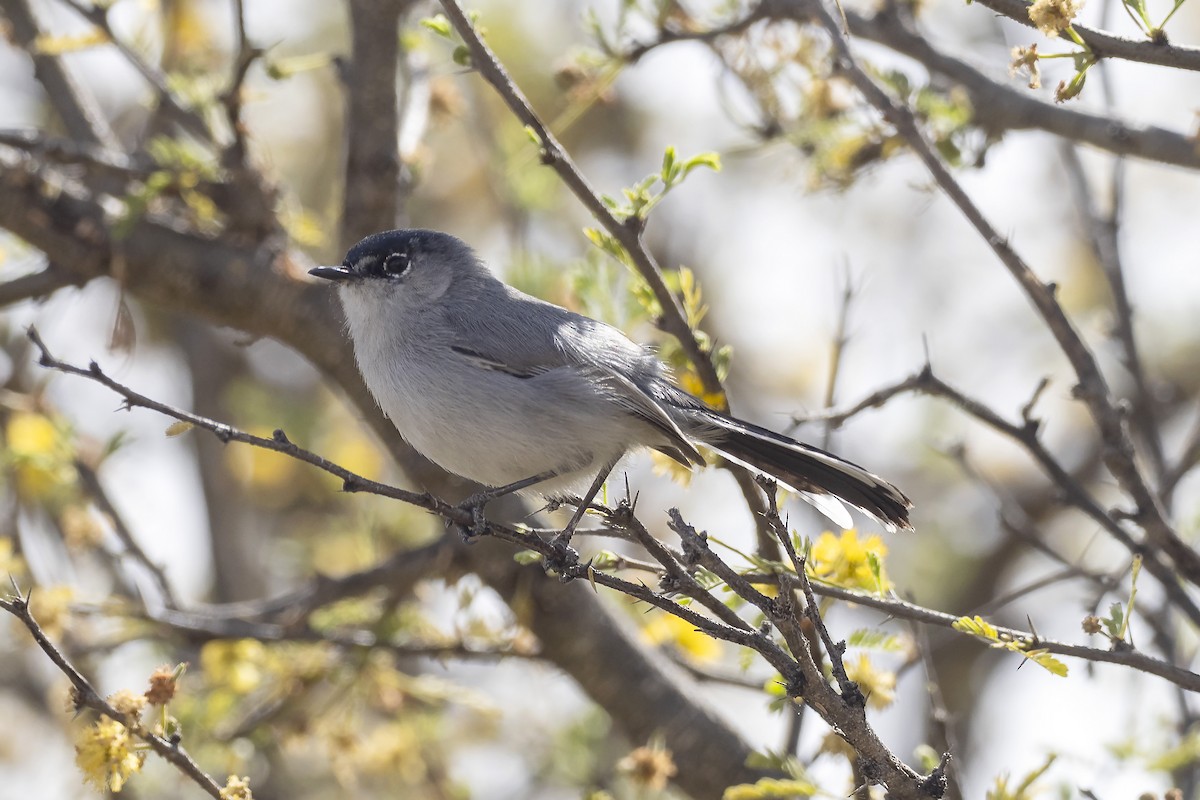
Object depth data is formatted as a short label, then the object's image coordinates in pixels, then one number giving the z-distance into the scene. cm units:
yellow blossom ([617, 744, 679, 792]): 609
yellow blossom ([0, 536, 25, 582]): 667
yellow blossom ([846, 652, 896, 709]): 525
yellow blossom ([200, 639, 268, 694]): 753
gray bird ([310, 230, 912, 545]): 562
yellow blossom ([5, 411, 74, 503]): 721
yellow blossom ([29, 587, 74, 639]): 664
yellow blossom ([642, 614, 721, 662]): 718
